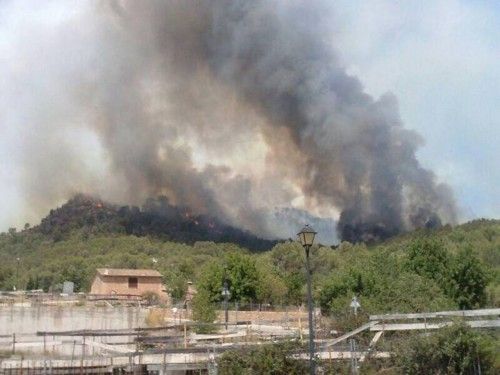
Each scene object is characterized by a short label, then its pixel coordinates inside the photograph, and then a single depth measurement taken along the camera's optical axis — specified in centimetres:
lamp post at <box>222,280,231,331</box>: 4137
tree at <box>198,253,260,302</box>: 5773
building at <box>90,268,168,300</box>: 7419
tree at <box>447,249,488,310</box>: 5047
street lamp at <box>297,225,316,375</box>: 1585
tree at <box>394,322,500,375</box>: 1870
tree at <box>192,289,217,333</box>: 4153
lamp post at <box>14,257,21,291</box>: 9596
